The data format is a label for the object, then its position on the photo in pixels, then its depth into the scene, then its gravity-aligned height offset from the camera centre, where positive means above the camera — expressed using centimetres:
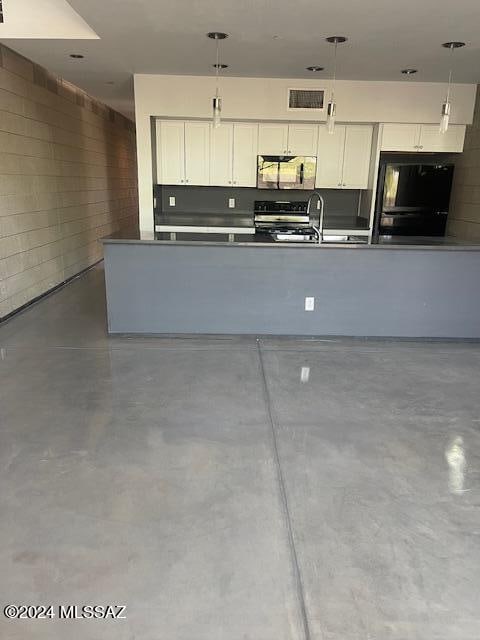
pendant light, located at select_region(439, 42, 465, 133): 386 +64
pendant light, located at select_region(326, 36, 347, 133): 385 +61
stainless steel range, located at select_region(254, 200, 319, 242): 644 -43
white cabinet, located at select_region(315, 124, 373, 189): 603 +36
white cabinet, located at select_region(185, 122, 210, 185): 596 +36
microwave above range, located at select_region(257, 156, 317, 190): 611 +16
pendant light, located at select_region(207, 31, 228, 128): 390 +65
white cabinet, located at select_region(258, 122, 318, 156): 598 +55
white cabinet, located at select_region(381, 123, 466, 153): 573 +59
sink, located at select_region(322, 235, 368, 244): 455 -52
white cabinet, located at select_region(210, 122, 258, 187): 599 +35
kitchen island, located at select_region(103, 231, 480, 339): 427 -91
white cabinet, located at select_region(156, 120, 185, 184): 593 +37
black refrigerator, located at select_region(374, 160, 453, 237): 589 -13
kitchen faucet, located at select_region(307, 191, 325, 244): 437 -46
